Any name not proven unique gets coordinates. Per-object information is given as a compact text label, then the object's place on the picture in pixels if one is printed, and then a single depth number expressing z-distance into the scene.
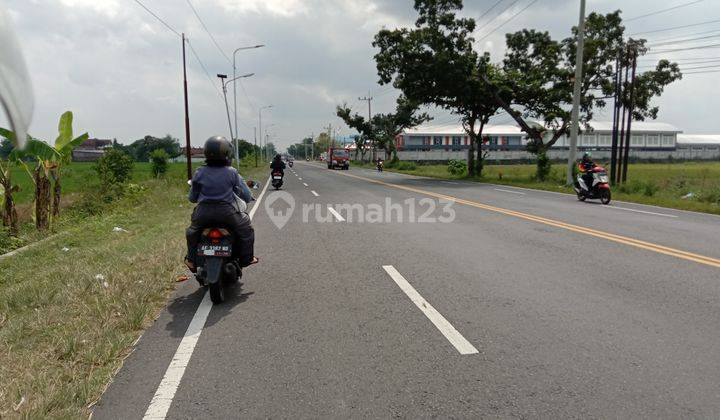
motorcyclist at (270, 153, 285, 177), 23.47
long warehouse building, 82.81
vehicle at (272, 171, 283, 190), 23.88
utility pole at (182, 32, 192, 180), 21.38
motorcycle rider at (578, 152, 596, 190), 17.15
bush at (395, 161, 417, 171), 54.42
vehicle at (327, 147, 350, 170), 57.88
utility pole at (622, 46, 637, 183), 22.99
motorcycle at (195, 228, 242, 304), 5.43
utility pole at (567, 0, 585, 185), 22.95
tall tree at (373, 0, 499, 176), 31.67
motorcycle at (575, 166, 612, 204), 16.73
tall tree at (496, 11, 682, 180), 28.95
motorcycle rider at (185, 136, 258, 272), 5.67
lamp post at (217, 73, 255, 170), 36.81
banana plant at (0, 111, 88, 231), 13.95
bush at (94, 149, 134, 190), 23.52
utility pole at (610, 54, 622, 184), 23.38
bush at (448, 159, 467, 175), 39.69
